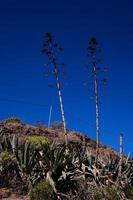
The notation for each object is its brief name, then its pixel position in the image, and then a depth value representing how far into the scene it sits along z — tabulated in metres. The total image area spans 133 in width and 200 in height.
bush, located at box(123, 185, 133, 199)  12.79
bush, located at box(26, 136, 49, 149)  20.39
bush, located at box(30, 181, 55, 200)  13.14
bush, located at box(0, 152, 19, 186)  14.69
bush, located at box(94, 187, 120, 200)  12.42
